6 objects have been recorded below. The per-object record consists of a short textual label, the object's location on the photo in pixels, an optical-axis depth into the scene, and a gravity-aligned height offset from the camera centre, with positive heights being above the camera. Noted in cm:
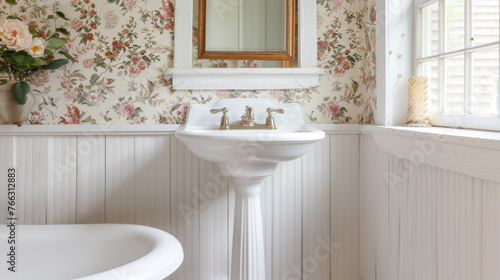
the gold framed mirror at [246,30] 177 +51
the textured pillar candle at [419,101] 147 +14
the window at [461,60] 115 +27
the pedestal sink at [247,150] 126 -5
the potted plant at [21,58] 155 +34
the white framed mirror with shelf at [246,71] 174 +30
